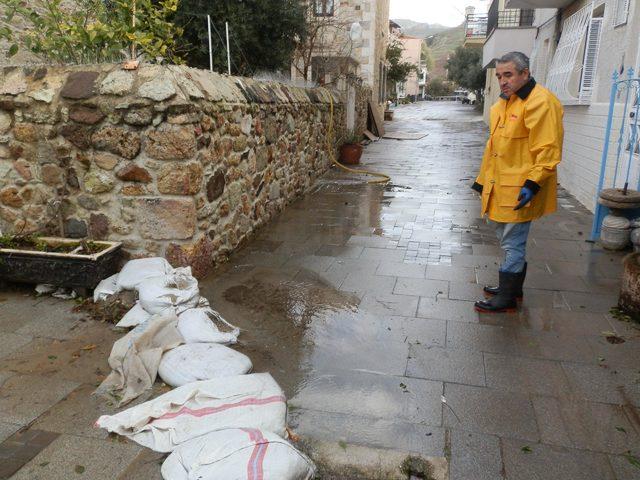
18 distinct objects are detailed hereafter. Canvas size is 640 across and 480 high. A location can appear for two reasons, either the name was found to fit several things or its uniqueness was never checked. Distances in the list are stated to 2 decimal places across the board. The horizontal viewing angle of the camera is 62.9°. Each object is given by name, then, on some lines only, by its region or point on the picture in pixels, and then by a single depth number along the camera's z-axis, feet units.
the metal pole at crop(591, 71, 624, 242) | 16.97
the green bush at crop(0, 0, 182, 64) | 13.89
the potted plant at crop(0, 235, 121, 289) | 12.47
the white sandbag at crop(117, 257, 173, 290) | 12.29
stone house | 43.01
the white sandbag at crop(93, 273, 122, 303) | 12.34
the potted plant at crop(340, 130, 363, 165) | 34.73
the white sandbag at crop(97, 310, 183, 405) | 9.04
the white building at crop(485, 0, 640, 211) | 19.93
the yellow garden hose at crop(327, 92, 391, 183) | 30.63
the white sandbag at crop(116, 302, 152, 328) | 11.32
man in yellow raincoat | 10.83
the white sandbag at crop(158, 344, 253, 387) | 9.21
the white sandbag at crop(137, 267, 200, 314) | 11.45
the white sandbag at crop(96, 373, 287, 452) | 7.73
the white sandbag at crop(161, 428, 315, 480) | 6.58
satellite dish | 43.93
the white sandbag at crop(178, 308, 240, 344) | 10.55
